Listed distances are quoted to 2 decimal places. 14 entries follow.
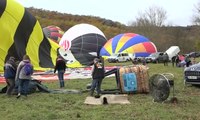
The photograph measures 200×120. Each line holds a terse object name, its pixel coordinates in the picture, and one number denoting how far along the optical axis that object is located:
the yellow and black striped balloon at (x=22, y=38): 20.59
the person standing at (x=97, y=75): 12.28
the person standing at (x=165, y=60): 32.46
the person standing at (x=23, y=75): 12.08
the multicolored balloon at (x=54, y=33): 42.28
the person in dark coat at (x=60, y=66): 15.90
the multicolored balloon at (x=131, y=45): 40.88
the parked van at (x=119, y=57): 41.38
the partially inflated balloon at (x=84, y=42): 29.34
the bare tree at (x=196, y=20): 59.72
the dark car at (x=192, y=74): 14.15
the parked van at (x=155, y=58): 37.91
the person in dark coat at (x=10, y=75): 12.48
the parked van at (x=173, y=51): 44.42
